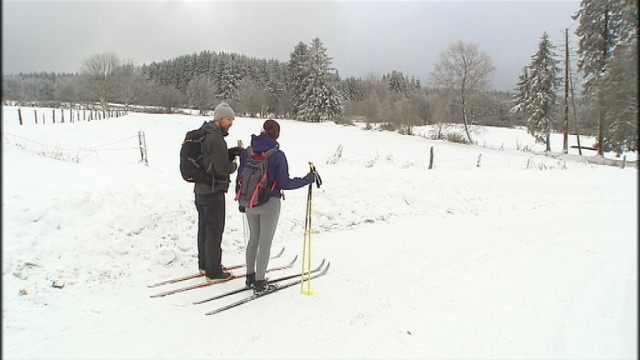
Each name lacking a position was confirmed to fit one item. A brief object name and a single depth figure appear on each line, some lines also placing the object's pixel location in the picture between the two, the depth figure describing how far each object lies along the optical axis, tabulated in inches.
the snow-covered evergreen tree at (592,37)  890.1
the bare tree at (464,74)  1467.8
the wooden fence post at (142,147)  467.2
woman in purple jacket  178.2
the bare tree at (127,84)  2010.3
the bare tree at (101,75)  1831.9
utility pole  1133.1
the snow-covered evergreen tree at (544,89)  1314.0
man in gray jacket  185.3
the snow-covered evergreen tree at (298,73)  1994.3
